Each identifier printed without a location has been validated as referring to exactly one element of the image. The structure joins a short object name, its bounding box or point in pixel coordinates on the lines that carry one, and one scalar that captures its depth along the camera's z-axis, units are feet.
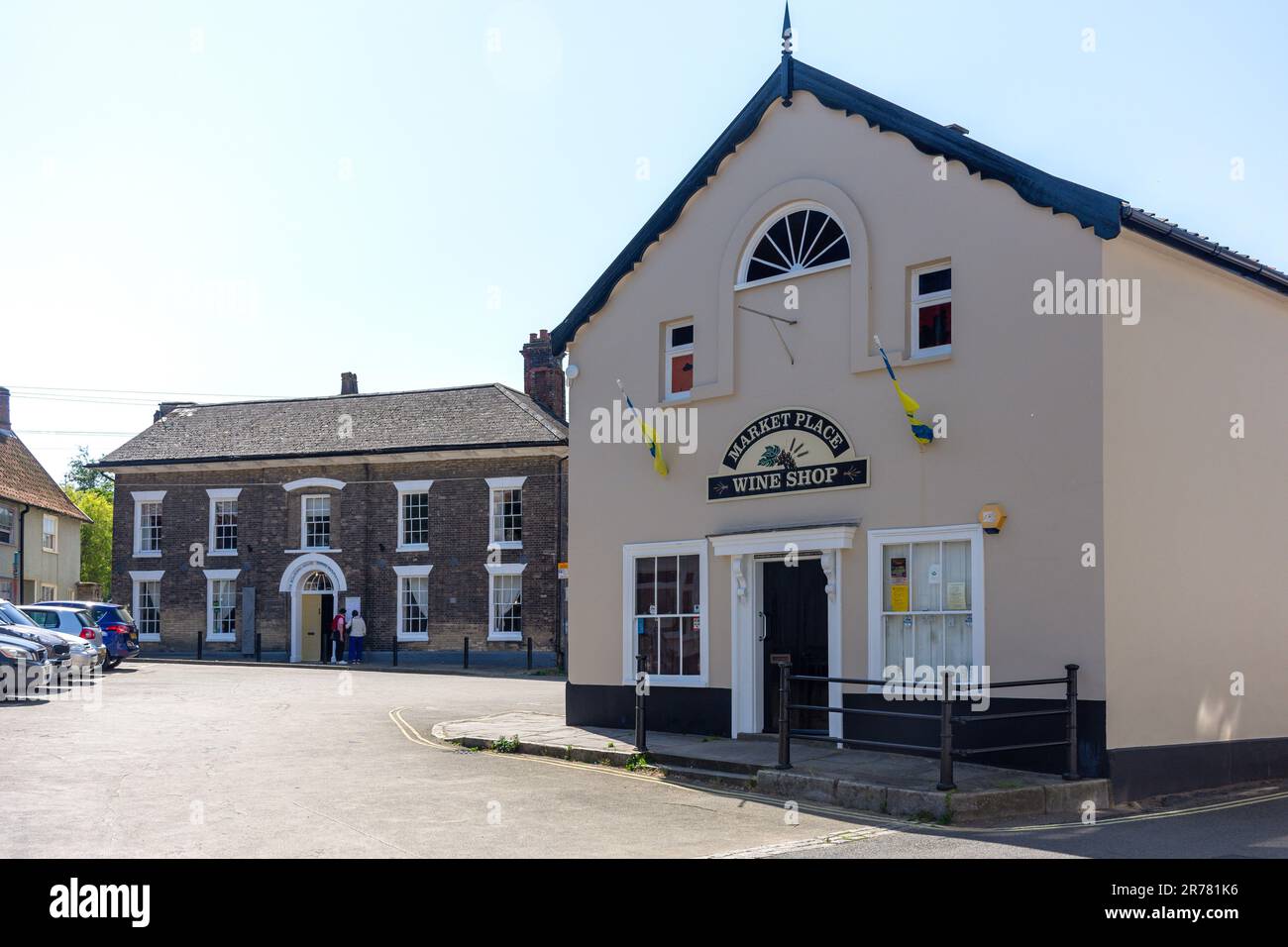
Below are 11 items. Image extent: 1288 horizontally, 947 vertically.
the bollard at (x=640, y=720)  48.93
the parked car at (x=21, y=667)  72.43
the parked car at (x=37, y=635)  77.36
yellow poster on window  47.96
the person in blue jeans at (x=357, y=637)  125.90
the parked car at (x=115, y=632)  103.81
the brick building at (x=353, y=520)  124.98
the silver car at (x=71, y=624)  92.68
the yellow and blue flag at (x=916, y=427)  47.16
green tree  274.77
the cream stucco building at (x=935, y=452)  43.86
